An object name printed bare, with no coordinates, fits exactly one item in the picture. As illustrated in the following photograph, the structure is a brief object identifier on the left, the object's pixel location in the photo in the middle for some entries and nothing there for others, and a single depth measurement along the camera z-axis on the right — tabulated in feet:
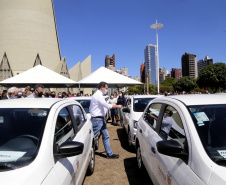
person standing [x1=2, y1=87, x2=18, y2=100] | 22.18
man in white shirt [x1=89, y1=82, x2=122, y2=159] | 14.98
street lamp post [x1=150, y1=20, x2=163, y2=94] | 83.27
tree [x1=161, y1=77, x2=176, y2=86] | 426.10
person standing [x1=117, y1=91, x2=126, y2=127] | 34.96
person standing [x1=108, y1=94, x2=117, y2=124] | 40.62
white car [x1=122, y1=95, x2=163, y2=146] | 17.89
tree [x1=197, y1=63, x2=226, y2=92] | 155.52
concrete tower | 146.82
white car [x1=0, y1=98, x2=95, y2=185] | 5.34
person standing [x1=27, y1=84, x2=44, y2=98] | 18.83
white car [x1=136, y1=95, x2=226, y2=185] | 5.19
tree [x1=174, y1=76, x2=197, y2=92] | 237.66
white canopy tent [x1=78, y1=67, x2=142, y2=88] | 42.09
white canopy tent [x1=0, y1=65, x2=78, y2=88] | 39.93
